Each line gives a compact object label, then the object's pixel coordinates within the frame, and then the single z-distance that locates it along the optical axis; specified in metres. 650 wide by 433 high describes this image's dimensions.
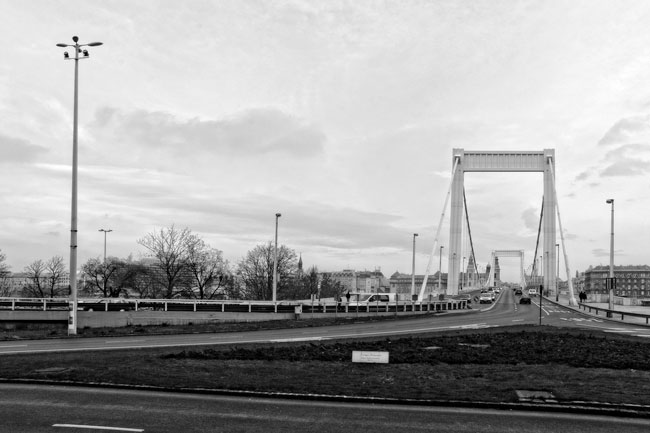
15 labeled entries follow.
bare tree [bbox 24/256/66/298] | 88.61
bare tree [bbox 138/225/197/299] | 69.62
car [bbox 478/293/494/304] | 82.75
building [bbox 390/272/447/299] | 72.06
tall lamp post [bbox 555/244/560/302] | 100.19
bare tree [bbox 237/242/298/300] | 81.19
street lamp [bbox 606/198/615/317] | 50.94
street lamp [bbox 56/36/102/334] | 28.91
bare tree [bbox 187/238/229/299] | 74.81
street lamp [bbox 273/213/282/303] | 49.91
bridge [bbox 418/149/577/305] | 81.94
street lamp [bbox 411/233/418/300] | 62.67
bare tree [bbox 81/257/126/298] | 82.38
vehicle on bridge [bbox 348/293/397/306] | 63.44
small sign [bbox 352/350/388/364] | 16.78
